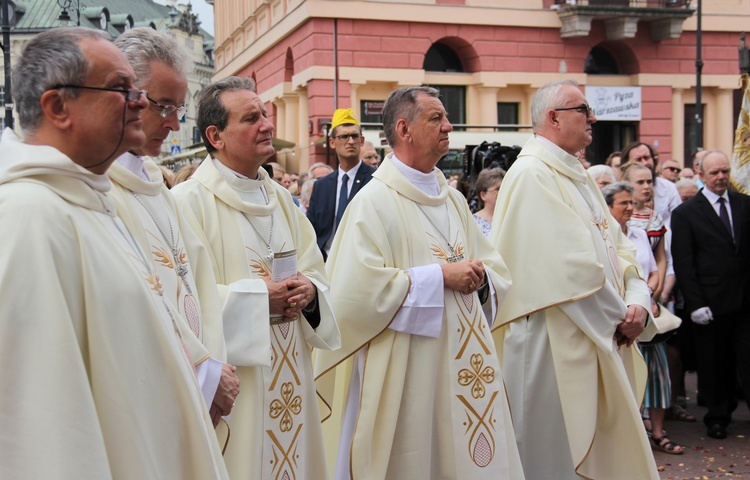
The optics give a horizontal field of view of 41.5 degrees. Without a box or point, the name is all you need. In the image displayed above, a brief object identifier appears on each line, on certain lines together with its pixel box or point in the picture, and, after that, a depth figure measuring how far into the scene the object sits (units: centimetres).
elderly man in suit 780
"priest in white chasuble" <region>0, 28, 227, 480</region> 231
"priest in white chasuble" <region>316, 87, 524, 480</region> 463
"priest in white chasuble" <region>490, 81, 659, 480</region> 529
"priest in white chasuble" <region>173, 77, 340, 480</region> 391
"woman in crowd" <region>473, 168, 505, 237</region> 759
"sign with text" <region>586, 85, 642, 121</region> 2564
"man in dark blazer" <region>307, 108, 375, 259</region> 752
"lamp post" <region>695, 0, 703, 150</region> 2050
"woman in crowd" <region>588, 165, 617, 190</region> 830
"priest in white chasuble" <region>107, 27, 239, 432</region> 314
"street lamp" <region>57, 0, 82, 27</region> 1339
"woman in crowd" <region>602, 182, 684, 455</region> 695
